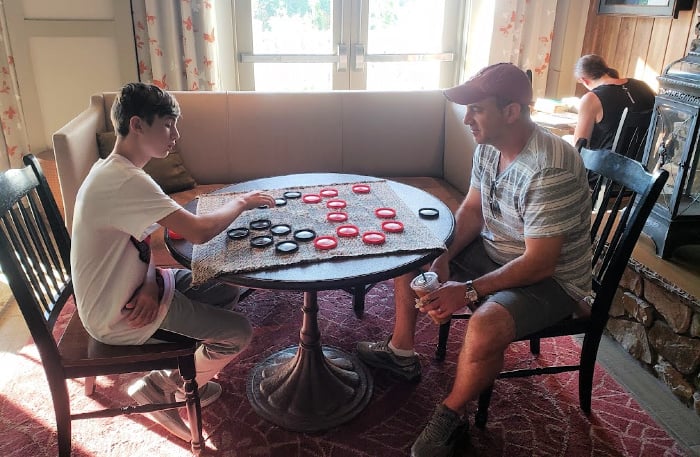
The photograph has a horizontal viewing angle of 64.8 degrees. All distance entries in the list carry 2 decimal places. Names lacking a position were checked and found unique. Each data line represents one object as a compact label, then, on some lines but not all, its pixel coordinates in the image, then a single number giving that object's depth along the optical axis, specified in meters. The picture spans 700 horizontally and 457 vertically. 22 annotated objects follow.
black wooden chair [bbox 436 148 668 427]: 1.60
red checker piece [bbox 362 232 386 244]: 1.52
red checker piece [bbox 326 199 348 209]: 1.80
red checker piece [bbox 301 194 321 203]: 1.85
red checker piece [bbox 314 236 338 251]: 1.49
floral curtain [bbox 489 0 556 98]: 3.65
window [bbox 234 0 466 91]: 3.78
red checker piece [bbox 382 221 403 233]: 1.60
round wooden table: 1.50
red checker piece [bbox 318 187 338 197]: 1.92
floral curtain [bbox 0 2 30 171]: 3.15
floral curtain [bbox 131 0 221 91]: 3.31
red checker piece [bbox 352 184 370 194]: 1.96
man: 1.55
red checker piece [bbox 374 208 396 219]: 1.72
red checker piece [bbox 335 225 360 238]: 1.56
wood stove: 2.09
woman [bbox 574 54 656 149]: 2.74
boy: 1.35
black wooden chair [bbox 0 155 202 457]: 1.39
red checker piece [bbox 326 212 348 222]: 1.68
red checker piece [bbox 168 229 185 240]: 1.59
